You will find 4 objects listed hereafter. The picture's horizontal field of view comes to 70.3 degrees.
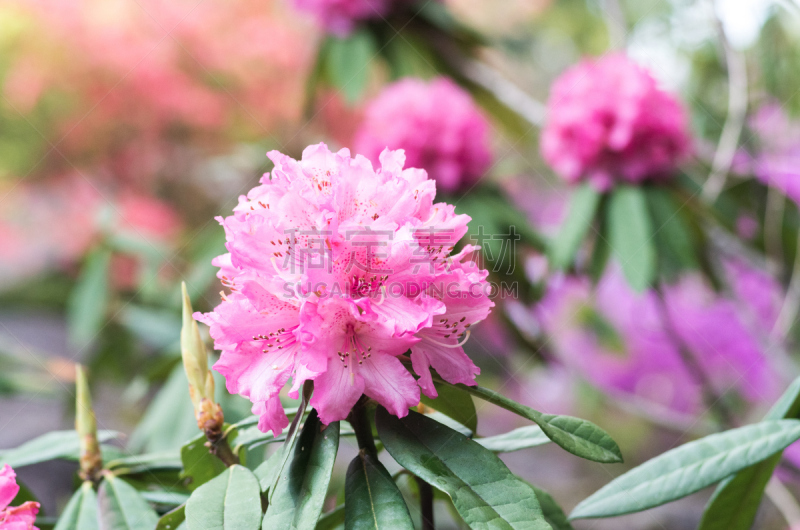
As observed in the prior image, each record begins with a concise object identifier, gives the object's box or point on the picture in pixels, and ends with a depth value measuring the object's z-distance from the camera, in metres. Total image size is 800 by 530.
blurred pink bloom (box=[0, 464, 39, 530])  0.43
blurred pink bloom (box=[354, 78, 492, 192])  1.26
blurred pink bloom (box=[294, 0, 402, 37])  1.53
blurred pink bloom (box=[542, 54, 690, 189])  1.15
